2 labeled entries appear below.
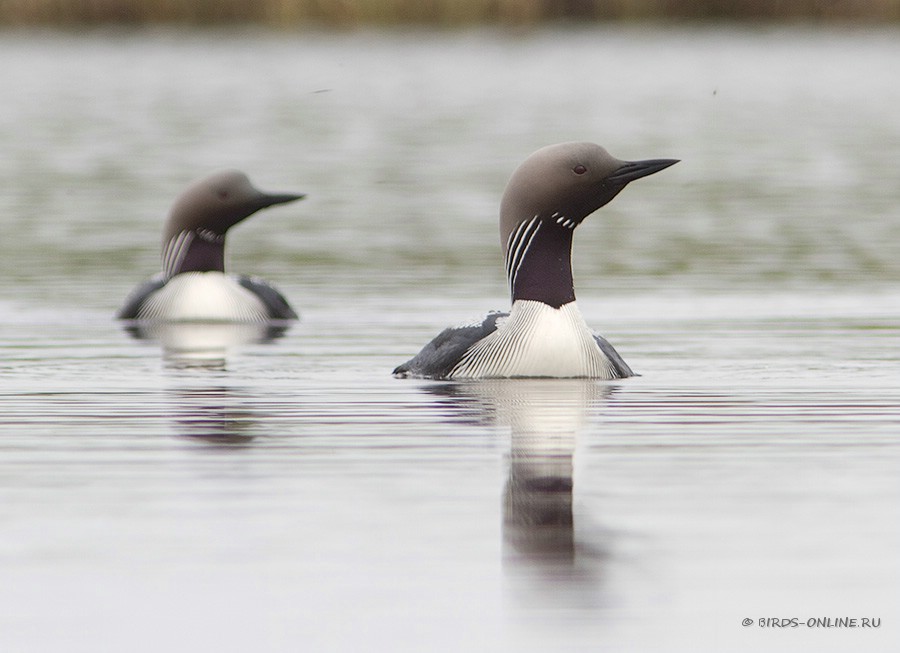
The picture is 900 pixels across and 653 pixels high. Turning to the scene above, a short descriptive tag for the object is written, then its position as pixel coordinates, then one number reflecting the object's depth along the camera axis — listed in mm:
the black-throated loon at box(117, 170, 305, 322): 25672
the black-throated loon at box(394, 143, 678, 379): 18234
